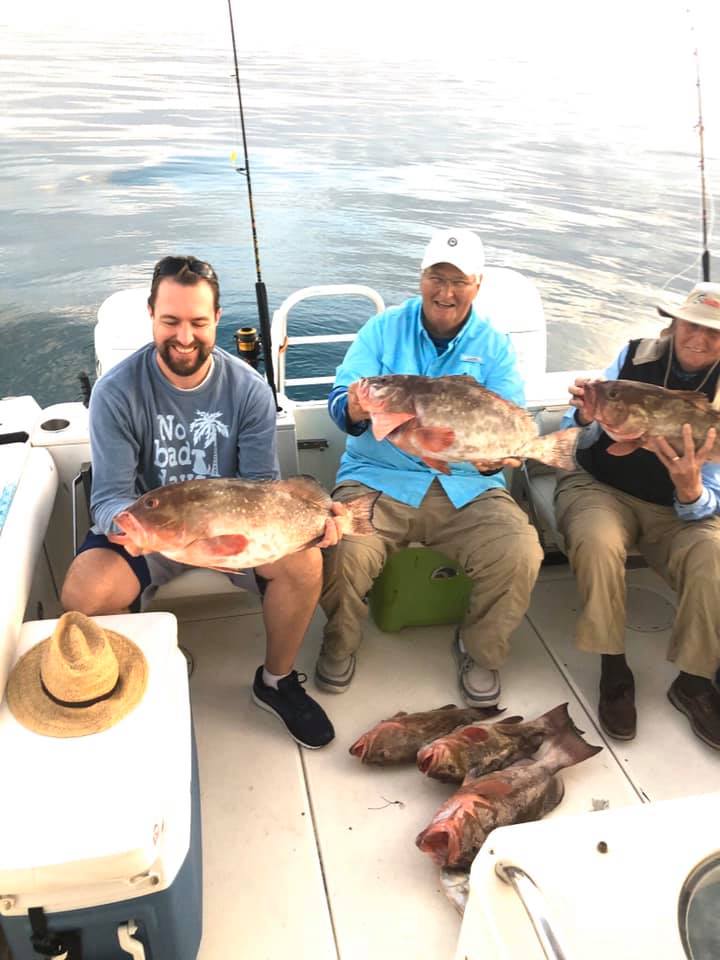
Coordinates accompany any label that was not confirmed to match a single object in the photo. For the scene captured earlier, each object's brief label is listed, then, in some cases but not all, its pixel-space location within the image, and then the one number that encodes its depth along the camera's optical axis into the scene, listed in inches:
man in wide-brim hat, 96.1
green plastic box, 106.8
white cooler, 53.1
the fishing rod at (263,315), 123.8
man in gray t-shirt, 81.4
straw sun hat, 62.6
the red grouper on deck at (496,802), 77.4
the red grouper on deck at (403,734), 90.1
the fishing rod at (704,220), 140.7
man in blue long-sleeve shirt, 99.0
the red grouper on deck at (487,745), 86.8
